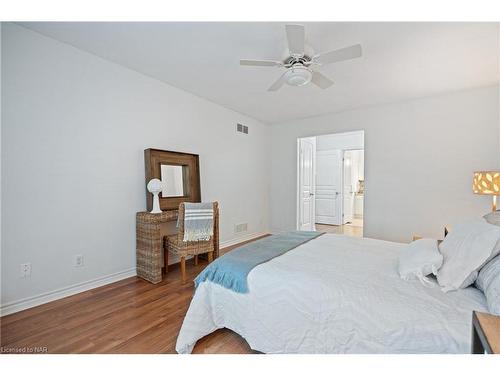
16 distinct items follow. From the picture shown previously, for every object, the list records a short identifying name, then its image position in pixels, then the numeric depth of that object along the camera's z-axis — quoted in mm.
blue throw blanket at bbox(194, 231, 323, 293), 1544
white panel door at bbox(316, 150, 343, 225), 6219
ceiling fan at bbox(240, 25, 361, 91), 1678
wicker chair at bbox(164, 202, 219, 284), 2629
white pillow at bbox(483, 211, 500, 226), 1557
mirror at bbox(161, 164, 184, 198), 3021
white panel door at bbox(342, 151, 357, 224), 6566
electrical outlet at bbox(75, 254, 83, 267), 2350
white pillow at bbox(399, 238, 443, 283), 1367
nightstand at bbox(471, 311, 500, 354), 709
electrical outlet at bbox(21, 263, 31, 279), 2020
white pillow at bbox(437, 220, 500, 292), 1219
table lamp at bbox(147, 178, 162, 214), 2727
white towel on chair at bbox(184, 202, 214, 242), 2625
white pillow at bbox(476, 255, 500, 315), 1018
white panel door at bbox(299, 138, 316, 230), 4930
